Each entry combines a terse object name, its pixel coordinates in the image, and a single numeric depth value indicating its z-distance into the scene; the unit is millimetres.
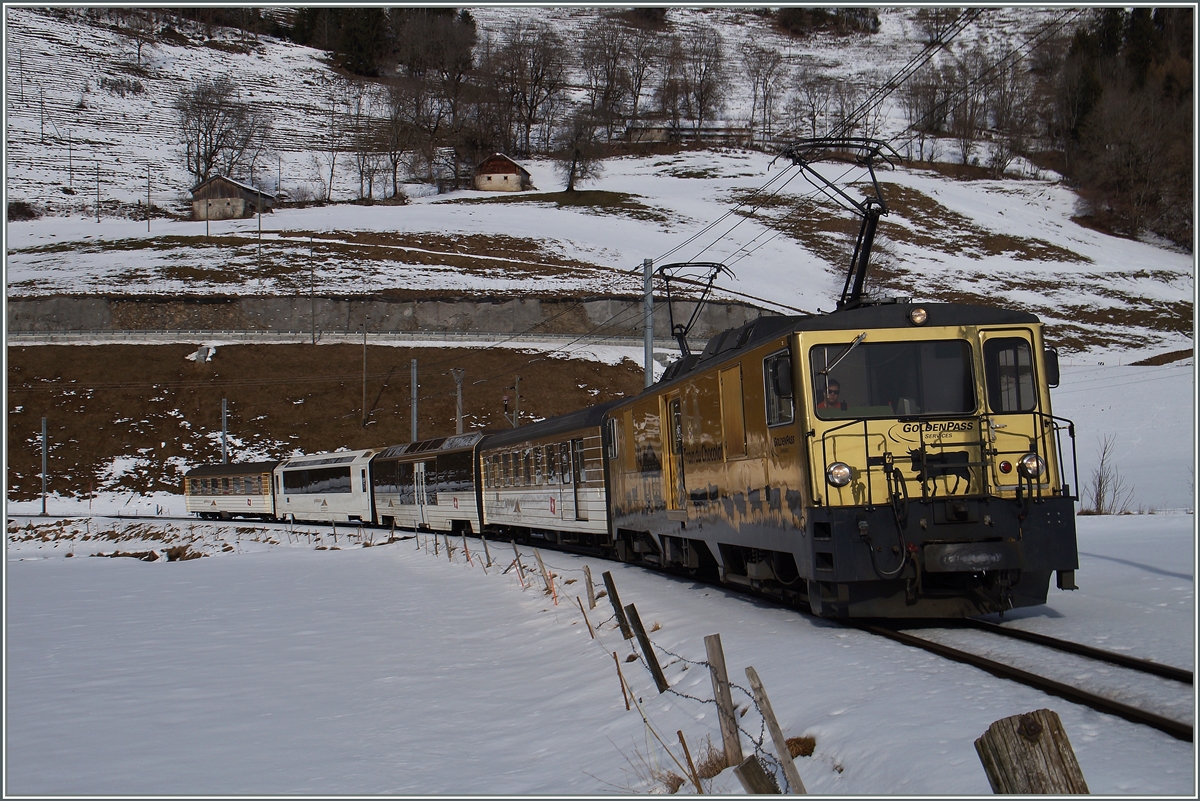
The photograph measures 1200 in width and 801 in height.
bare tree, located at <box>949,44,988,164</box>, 129375
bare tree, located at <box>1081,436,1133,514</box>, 24062
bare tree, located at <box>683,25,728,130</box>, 142500
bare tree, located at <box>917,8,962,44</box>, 175325
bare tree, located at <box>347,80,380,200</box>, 122688
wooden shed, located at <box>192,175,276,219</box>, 106812
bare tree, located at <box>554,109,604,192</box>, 117056
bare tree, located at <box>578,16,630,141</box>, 141625
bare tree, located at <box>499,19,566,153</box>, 139750
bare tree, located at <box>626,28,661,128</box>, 144625
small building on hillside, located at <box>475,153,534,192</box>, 120000
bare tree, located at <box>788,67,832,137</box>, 141625
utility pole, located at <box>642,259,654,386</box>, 24711
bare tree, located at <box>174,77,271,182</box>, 120938
